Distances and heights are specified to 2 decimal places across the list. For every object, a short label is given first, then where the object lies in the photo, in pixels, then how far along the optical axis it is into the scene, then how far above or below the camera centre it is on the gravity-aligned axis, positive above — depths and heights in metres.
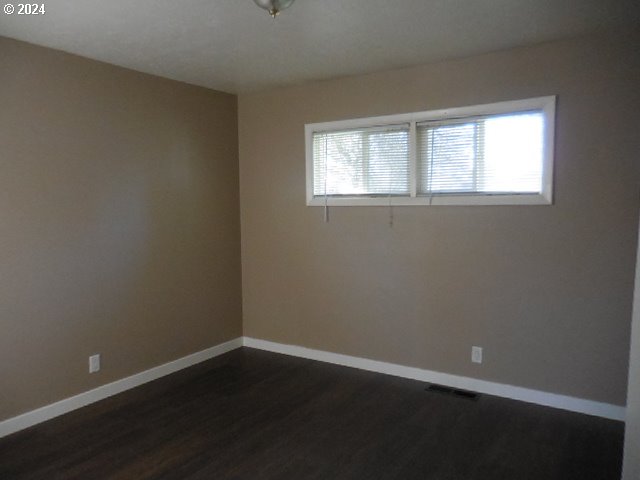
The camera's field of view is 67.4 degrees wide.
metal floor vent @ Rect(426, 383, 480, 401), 3.51 -1.41
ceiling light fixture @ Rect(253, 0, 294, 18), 2.21 +0.93
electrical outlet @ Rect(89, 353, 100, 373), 3.47 -1.15
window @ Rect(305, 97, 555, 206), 3.28 +0.35
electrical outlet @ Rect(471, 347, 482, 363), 3.58 -1.13
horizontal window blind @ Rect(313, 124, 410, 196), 3.83 +0.35
